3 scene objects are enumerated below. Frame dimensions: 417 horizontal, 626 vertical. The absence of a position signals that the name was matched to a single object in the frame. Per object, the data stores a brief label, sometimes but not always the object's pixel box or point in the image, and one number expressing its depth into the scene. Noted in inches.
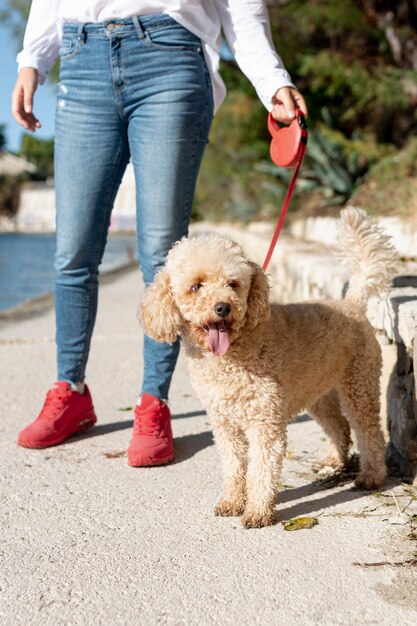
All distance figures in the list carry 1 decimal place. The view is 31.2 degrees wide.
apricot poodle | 106.0
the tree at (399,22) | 437.7
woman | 126.5
